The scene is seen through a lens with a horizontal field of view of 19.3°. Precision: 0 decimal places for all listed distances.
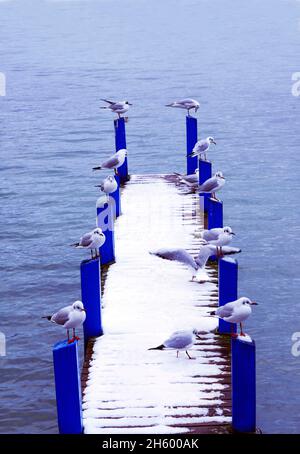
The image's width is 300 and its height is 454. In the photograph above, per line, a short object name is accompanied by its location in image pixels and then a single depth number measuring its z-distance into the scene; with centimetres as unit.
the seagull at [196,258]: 1221
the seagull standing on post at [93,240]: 1199
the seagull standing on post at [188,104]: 2002
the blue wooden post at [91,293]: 1055
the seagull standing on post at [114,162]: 1602
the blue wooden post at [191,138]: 1891
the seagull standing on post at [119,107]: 1920
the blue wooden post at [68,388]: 825
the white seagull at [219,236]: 1227
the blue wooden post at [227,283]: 1047
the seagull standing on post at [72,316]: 984
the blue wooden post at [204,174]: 1586
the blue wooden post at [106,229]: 1297
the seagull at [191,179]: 1708
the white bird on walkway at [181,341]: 971
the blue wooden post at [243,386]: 823
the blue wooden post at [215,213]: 1350
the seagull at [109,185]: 1430
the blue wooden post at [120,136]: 1848
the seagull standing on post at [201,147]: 1741
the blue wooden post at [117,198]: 1521
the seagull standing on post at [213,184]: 1500
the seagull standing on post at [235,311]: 988
